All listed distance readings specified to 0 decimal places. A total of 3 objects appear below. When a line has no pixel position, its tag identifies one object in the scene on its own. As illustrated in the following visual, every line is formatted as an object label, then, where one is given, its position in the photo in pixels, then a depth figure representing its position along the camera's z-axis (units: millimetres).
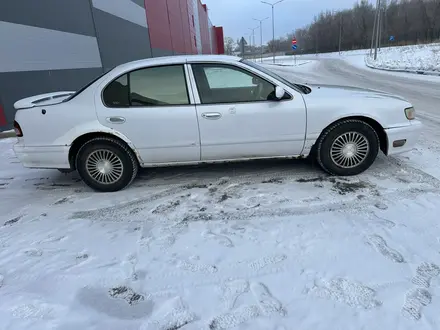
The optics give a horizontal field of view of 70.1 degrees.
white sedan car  3926
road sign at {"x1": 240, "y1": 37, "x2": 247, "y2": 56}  31719
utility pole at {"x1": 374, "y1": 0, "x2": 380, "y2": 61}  30742
